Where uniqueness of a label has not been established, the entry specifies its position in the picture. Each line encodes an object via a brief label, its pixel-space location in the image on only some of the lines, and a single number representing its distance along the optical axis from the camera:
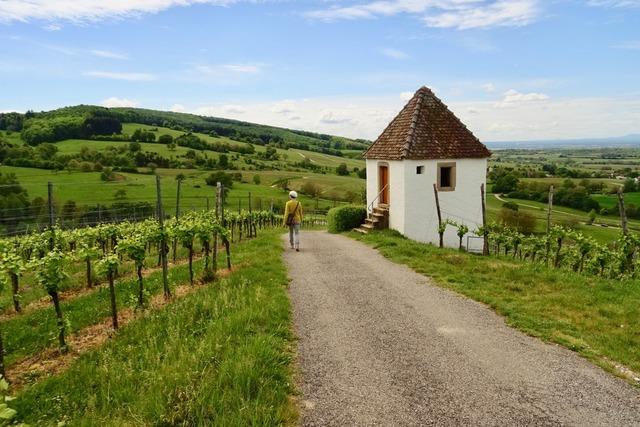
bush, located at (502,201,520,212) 55.12
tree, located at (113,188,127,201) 50.62
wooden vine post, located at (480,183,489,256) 16.12
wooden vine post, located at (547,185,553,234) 14.57
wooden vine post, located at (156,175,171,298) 9.75
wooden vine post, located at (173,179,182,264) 11.40
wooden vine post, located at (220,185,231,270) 12.33
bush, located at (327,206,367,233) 23.34
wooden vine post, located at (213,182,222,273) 11.87
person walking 15.57
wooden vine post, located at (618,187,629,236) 12.60
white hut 19.55
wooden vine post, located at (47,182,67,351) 7.14
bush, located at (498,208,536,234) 43.91
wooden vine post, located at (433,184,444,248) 16.94
